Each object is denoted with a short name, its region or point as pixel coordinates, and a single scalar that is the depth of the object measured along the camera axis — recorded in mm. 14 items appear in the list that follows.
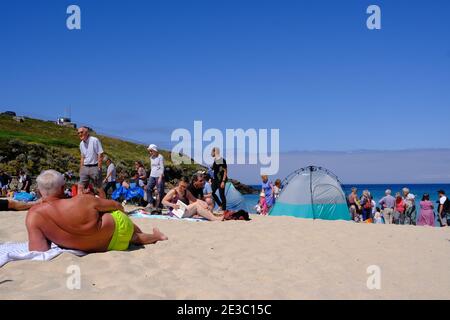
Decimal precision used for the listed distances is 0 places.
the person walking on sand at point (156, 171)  10984
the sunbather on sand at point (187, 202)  9414
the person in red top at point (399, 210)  14234
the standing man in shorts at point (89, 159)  8648
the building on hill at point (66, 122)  84894
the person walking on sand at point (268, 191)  15172
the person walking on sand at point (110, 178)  12270
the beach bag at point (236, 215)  9680
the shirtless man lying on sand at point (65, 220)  4867
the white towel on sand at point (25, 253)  4688
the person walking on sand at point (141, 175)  15117
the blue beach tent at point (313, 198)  13281
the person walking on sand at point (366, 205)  15124
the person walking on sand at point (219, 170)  11008
